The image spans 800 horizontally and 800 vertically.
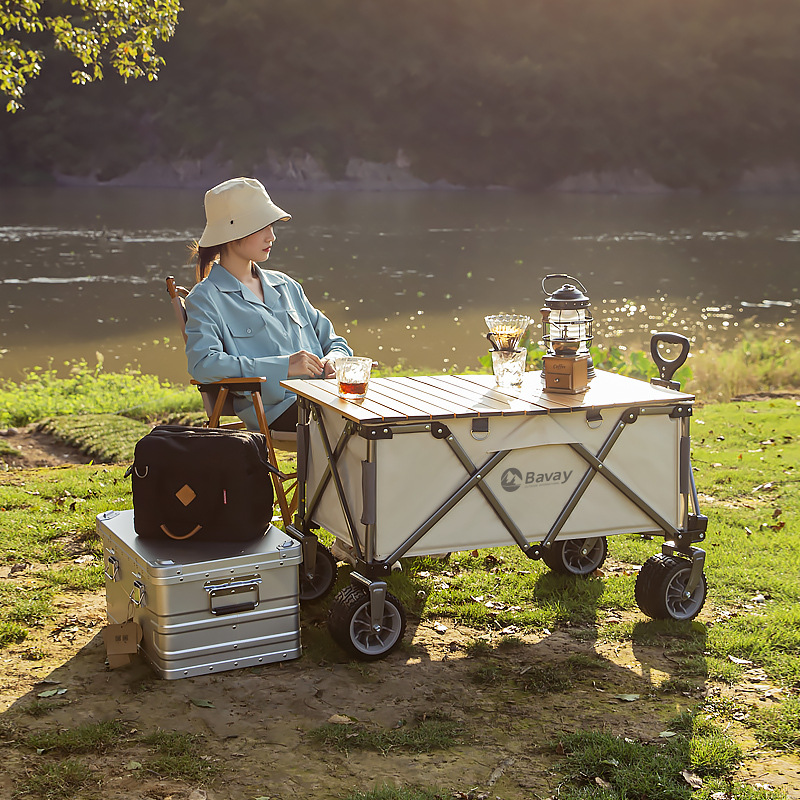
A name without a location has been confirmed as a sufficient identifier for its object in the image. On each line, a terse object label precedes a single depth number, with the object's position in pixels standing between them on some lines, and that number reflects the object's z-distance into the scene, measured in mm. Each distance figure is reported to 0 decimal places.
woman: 3729
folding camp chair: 3613
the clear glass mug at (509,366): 3322
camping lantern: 3166
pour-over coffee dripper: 3238
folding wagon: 2914
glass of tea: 3129
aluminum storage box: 2768
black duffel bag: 2844
